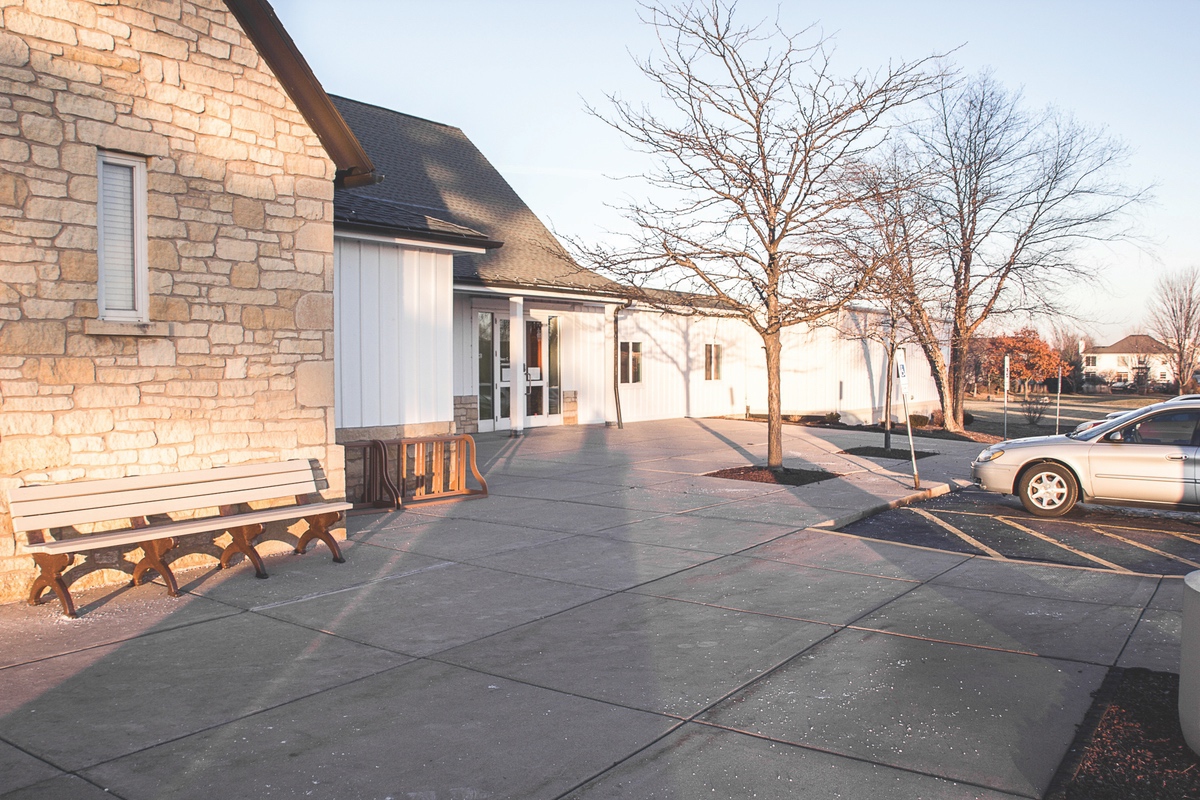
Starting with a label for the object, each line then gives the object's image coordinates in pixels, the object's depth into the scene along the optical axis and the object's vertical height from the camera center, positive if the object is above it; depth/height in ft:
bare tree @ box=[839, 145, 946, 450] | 42.83 +7.10
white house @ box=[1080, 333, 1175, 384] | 205.21 +9.12
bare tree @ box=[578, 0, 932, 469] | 42.78 +9.59
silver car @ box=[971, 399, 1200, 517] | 34.42 -2.96
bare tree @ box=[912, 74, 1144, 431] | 81.61 +14.34
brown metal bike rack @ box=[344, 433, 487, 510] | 36.60 -3.15
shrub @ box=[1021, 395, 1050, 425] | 94.73 -1.85
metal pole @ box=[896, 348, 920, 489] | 43.09 +0.43
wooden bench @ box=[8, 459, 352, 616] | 21.99 -2.94
